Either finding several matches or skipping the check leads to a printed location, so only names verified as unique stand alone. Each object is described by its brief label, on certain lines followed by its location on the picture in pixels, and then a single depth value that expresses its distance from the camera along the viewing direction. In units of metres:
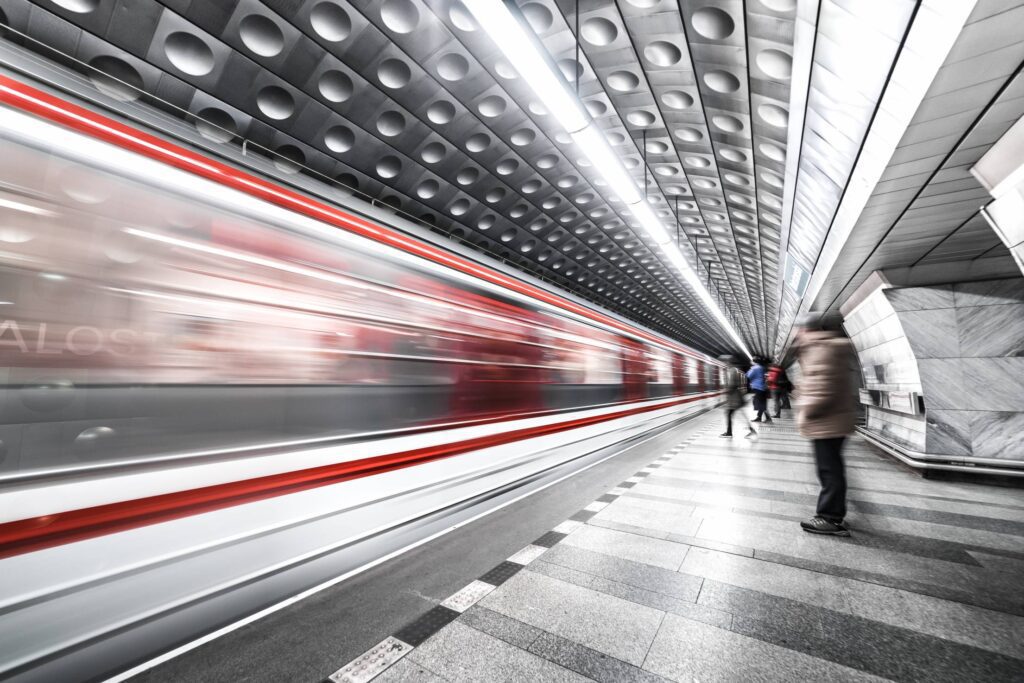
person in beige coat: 3.37
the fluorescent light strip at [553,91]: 2.64
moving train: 1.62
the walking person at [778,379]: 9.06
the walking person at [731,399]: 9.59
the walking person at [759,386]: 11.27
